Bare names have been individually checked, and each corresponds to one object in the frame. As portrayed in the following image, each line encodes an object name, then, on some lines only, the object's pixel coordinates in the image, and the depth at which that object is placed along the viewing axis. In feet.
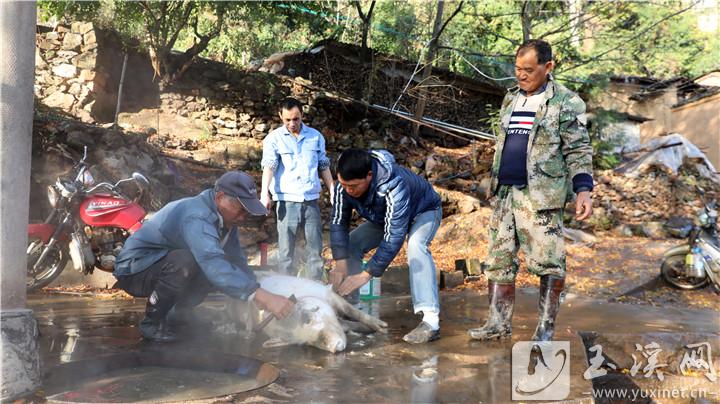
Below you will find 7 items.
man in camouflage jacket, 14.39
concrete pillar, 10.09
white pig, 14.23
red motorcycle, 21.49
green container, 21.67
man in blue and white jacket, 14.37
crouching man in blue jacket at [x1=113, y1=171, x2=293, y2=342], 13.69
